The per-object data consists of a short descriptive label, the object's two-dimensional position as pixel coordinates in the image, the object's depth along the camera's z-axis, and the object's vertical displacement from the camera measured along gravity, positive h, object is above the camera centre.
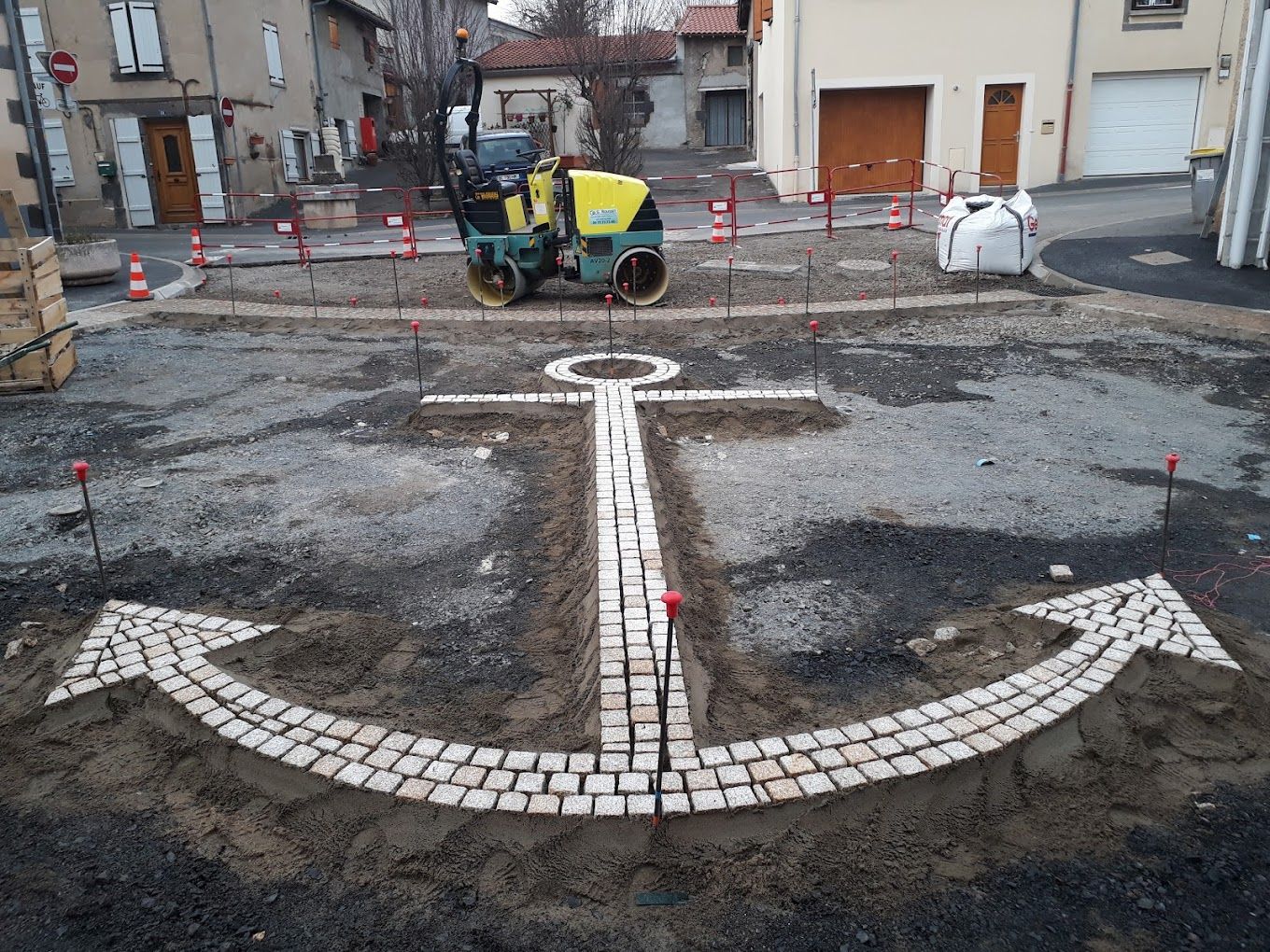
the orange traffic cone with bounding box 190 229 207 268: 16.09 -1.19
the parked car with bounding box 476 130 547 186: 13.85 +0.23
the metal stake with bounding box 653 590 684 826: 3.28 -1.77
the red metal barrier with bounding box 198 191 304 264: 16.06 -1.11
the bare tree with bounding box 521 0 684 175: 26.73 +2.80
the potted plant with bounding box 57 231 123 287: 13.99 -1.13
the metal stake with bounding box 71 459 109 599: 4.84 -1.41
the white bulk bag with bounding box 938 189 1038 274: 13.02 -1.10
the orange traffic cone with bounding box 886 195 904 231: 17.50 -1.15
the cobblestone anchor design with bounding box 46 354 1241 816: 3.43 -2.08
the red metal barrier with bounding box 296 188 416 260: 16.66 -1.21
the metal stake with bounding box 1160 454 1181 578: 4.83 -1.52
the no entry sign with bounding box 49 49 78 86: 14.26 +1.58
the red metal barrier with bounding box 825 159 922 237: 21.80 -0.71
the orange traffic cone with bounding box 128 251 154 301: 13.39 -1.43
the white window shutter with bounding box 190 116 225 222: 22.34 +0.24
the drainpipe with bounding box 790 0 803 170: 21.55 +1.89
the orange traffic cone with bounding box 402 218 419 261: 16.42 -1.26
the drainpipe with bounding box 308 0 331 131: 27.73 +2.60
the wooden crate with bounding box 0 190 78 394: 8.94 -1.15
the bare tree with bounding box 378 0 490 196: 26.33 +2.81
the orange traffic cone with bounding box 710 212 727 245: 16.61 -1.24
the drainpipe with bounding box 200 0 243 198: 22.39 +2.47
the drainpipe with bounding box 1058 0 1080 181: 21.84 +1.41
